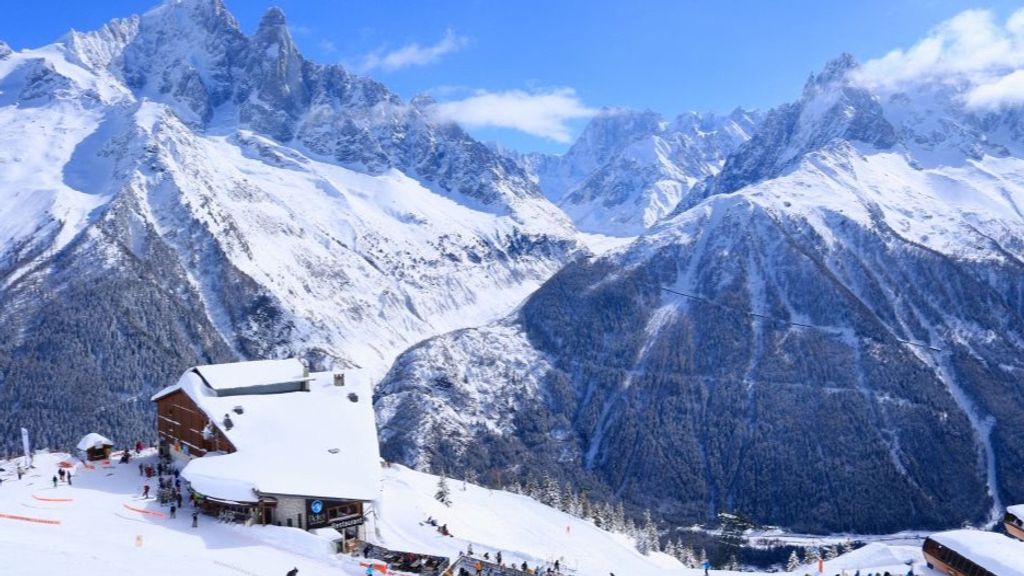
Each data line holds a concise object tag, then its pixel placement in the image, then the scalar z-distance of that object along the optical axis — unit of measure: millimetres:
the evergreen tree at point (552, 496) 122000
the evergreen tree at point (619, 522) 122681
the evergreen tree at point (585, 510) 120744
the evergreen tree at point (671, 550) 125750
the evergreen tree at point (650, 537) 116094
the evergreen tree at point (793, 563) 114862
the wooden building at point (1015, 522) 73562
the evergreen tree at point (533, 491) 128250
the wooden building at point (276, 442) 58969
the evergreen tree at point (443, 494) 89631
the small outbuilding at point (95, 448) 72481
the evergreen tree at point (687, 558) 116662
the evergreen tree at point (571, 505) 119312
